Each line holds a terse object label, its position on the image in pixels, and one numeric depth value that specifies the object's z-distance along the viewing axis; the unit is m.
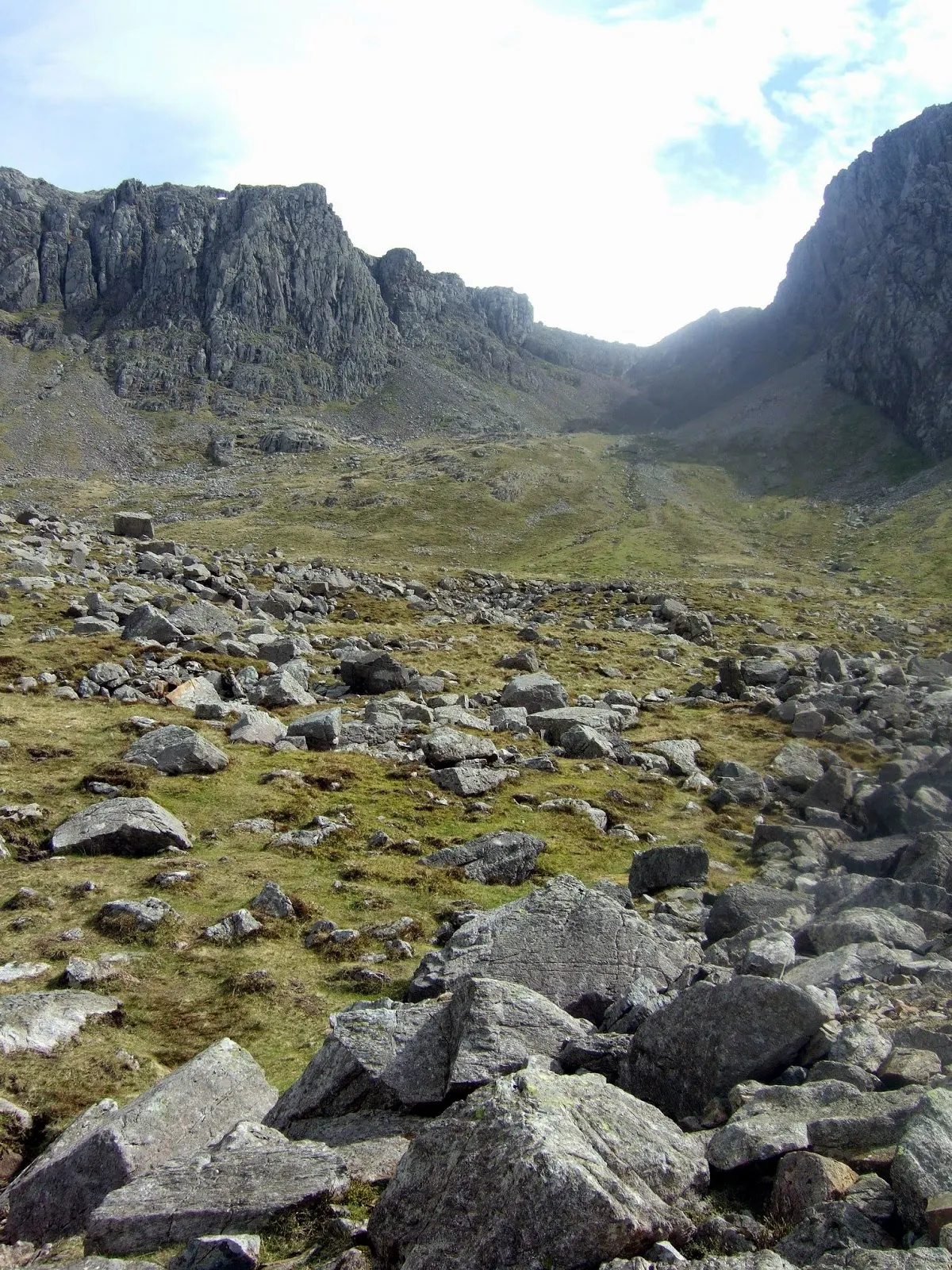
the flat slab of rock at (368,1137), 7.64
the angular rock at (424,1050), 8.67
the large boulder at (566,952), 11.55
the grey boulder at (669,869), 18.47
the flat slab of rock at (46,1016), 10.62
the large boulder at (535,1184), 5.90
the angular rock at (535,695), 32.94
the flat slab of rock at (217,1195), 6.97
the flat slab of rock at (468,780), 23.44
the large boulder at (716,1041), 8.75
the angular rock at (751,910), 15.25
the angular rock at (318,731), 25.56
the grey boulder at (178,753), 21.06
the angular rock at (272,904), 15.08
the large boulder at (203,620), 35.38
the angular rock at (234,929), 14.07
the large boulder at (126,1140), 7.84
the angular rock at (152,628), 32.26
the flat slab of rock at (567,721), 30.36
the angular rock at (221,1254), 6.52
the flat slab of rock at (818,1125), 6.99
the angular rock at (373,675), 33.25
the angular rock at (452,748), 25.31
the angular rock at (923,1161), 5.98
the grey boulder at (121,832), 16.61
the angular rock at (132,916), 13.90
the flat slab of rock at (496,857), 18.22
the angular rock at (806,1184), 6.38
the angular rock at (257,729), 24.41
